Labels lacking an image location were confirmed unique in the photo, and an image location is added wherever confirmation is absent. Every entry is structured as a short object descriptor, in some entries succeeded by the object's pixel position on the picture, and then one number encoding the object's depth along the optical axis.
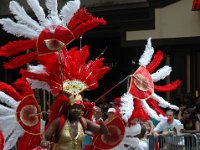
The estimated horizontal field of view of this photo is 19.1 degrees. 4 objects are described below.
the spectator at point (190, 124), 10.73
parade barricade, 10.10
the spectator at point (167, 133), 10.10
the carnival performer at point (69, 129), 6.64
